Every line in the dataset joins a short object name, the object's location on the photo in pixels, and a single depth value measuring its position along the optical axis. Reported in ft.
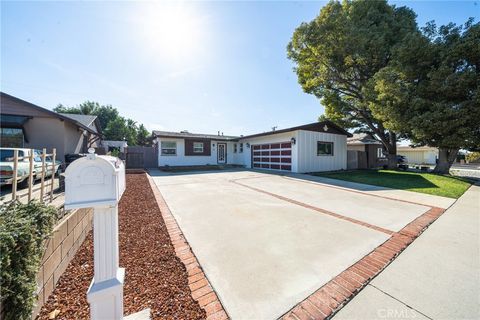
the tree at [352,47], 41.52
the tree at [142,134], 130.53
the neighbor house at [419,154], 102.69
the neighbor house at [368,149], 58.95
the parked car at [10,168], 20.08
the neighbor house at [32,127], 35.53
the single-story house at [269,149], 43.70
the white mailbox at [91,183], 4.25
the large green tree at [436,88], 30.94
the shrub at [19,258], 4.42
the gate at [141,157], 56.13
